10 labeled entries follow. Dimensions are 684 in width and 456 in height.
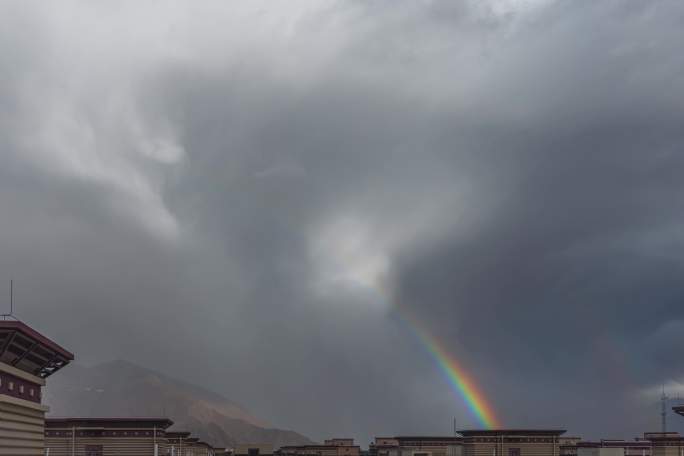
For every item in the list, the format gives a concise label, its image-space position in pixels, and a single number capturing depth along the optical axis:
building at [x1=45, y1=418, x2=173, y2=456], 82.50
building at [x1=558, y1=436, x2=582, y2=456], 132.76
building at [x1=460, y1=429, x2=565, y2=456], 102.31
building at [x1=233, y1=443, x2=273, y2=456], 173.84
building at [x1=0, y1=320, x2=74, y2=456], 30.48
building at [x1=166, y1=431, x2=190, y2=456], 109.78
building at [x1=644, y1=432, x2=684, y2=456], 102.94
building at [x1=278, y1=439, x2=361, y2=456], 150.25
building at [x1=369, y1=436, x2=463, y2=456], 113.92
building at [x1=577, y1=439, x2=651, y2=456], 107.12
